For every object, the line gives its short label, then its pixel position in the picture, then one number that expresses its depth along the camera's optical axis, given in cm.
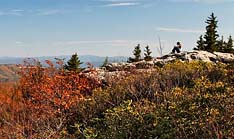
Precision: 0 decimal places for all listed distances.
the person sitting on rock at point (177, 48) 1668
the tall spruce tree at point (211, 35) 2503
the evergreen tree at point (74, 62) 2142
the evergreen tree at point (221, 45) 2577
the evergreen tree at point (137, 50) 2844
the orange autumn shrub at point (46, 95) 782
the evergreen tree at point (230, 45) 2582
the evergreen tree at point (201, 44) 2593
